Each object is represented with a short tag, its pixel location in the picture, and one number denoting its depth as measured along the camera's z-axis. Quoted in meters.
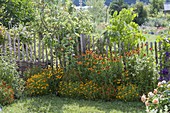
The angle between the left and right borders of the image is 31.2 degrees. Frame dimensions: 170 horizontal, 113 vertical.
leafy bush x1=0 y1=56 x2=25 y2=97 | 6.94
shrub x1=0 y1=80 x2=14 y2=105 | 6.44
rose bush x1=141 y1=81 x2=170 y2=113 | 3.38
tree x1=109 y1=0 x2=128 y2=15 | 33.31
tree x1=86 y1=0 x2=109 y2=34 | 23.10
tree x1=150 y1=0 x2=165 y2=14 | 37.67
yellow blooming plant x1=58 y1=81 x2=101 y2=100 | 6.71
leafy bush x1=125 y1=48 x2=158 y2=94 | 6.54
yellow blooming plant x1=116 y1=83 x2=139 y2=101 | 6.46
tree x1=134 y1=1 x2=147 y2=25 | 31.70
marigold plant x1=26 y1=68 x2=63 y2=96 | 7.06
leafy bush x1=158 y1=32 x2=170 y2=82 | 6.51
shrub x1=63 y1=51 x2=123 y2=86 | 6.72
